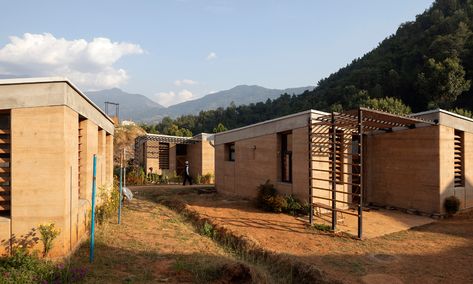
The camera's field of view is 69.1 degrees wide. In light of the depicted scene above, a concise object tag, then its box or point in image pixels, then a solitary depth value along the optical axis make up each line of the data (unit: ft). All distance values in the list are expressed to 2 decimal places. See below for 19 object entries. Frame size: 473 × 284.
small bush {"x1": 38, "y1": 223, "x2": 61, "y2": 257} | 20.92
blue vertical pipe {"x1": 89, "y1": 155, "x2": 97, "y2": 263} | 21.92
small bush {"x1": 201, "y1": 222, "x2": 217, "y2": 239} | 33.48
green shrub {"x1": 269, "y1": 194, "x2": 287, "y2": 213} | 40.35
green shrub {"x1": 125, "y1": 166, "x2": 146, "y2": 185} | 77.70
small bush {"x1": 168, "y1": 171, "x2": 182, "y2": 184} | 84.28
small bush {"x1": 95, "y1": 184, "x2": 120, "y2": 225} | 34.45
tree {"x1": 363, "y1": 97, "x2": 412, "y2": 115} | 104.78
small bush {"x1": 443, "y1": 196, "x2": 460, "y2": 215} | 39.88
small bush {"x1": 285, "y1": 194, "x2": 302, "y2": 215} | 39.99
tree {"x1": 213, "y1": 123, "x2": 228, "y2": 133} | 144.66
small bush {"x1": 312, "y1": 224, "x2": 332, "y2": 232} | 33.46
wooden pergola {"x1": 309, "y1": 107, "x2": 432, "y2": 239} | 33.55
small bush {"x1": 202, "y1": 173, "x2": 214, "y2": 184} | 82.23
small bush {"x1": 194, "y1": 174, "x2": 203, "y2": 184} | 81.05
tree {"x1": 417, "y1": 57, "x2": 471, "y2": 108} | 117.80
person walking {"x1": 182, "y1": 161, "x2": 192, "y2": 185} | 71.13
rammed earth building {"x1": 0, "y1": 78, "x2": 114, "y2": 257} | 21.21
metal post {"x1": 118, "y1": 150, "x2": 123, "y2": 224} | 34.42
